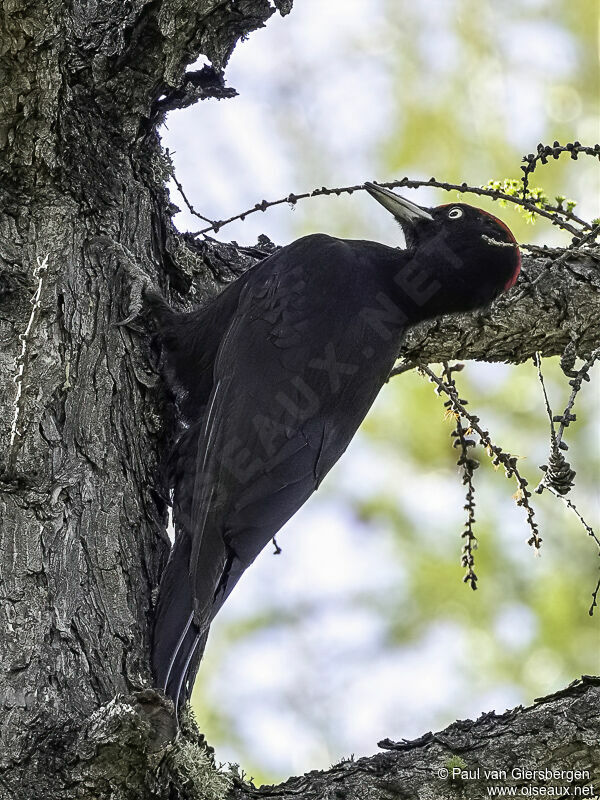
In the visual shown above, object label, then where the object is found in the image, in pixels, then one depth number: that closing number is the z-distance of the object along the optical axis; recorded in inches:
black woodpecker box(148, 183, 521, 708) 236.2
